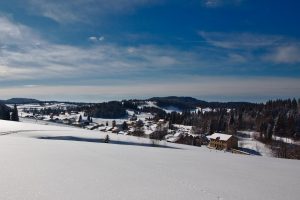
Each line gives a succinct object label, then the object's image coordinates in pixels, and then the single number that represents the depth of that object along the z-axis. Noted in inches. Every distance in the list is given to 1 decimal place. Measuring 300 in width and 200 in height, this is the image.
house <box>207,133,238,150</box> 3308.1
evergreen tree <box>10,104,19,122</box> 3814.0
